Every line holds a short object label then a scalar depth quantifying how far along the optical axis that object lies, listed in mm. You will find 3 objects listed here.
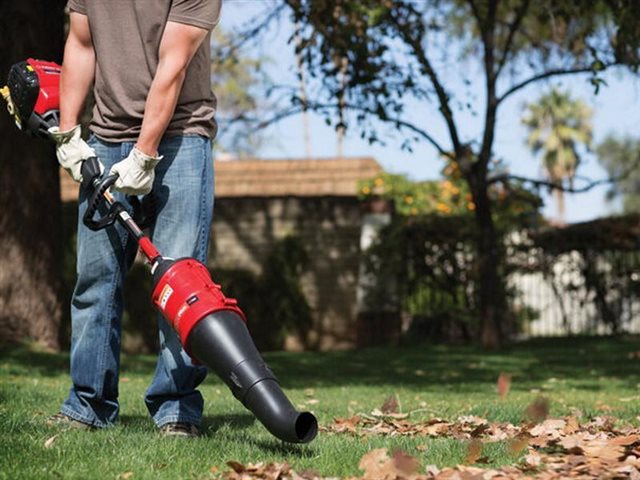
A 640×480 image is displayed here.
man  4254
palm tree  50797
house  15777
